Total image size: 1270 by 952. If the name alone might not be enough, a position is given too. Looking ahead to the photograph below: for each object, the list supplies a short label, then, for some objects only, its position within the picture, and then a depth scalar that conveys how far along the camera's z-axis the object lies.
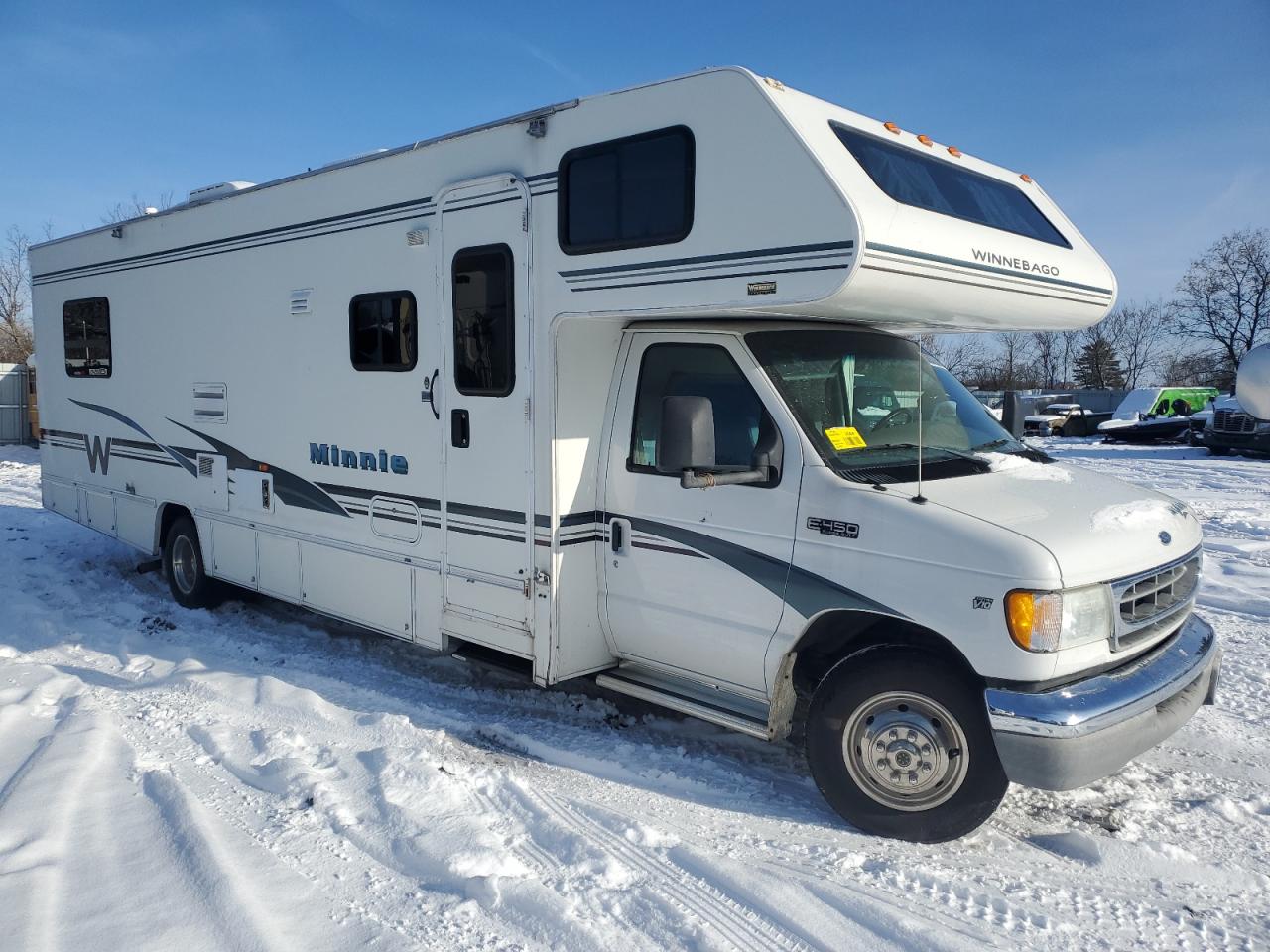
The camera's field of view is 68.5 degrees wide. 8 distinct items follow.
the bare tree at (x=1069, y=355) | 62.19
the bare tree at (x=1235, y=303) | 50.72
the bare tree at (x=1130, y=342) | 62.09
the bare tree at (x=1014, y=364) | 56.25
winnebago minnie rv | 3.67
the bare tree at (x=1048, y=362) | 62.09
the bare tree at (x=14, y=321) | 35.53
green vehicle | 25.34
